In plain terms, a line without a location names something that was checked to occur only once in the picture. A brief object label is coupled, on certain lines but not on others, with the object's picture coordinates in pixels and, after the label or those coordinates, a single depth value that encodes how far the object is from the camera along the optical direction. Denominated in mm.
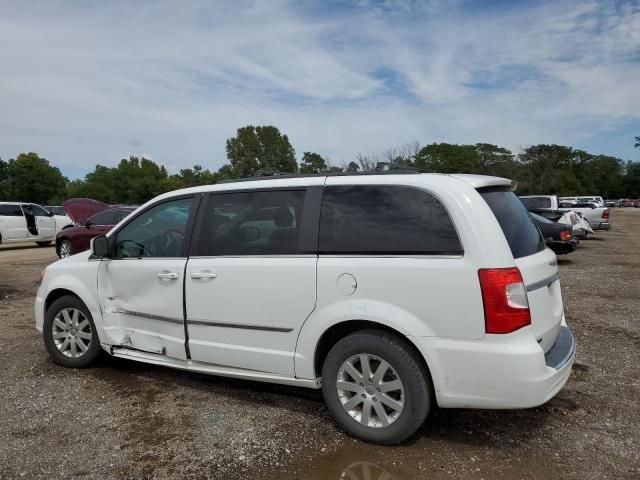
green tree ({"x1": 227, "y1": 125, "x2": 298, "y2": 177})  102250
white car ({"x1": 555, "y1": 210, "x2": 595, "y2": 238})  16891
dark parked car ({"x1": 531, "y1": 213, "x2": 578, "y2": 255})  12422
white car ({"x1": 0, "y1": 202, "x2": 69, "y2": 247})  19312
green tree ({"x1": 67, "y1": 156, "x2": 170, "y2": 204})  99375
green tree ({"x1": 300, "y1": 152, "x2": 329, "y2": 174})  73062
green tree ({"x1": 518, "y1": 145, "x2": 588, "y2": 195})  90312
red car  13953
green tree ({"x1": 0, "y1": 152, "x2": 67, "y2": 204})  81062
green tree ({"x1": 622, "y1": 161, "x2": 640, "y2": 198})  116188
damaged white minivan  3105
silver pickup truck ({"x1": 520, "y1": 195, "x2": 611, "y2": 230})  23000
